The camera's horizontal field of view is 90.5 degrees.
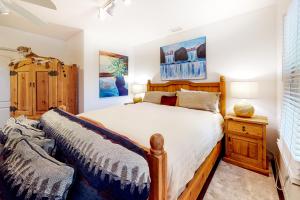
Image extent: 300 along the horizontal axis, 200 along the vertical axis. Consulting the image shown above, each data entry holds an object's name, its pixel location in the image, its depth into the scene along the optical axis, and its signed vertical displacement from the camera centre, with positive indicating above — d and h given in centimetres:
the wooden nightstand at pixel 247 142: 192 -65
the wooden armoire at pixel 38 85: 265 +16
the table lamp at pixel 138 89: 389 +14
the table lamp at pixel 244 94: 215 +2
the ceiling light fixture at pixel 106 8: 208 +129
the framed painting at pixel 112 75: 357 +50
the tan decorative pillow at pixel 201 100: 238 -10
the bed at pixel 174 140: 80 -36
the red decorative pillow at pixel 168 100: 284 -11
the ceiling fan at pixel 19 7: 143 +86
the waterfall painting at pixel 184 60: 298 +75
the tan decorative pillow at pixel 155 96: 306 -3
